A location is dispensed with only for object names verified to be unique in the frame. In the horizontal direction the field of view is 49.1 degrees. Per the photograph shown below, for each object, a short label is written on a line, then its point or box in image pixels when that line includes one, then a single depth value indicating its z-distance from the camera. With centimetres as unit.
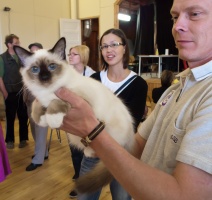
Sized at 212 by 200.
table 693
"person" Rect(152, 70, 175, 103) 289
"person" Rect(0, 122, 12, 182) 182
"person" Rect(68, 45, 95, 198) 222
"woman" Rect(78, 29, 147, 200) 155
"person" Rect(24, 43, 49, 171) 273
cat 97
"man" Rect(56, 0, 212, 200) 53
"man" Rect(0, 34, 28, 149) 323
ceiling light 681
